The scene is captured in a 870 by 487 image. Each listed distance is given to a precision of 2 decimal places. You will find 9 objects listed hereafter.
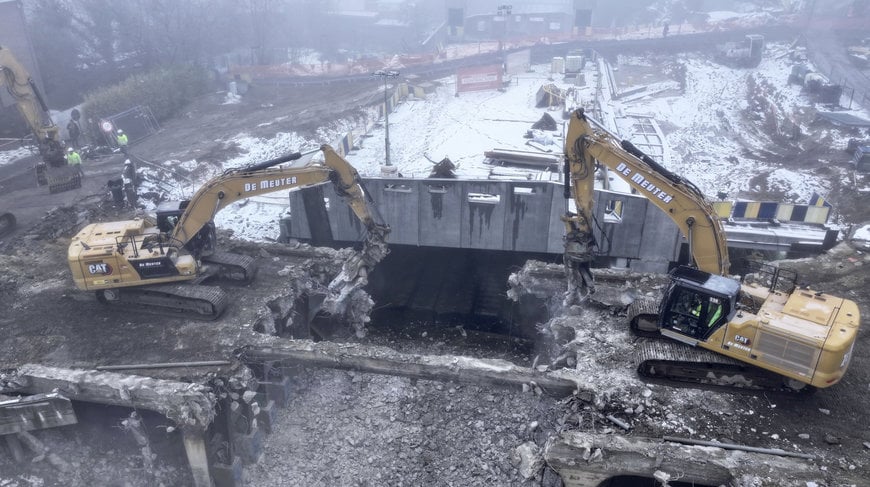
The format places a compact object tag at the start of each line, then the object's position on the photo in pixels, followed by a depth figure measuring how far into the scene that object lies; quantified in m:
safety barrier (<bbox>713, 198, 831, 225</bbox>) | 17.52
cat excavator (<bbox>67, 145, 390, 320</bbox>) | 12.59
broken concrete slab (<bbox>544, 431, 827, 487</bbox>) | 8.75
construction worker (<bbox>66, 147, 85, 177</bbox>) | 20.83
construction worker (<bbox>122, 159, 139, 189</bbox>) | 21.33
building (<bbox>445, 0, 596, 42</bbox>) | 46.59
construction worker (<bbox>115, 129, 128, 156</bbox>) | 23.67
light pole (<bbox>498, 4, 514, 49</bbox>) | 39.78
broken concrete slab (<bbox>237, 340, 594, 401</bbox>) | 10.90
